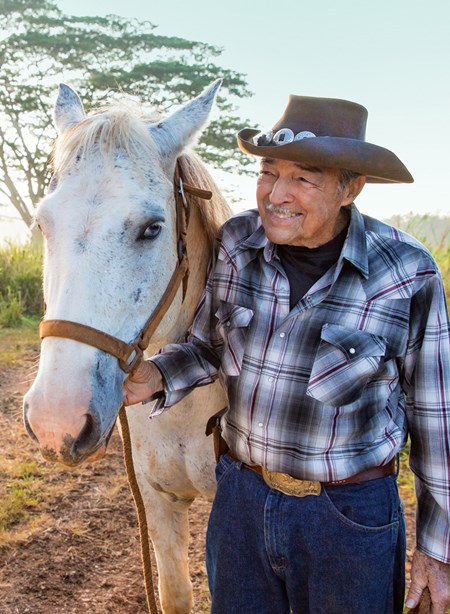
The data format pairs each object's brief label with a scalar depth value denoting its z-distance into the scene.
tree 16.27
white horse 1.49
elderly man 1.72
